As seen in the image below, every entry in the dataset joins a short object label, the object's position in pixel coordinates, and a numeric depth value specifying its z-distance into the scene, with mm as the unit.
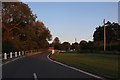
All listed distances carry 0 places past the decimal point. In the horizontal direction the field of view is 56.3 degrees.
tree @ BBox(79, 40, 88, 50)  38160
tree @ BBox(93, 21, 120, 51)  32031
